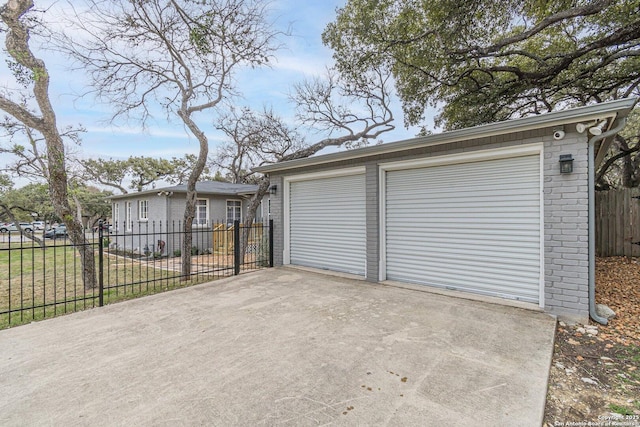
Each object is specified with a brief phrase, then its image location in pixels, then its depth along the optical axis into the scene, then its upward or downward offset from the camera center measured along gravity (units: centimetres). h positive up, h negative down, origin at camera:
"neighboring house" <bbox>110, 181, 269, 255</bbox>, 1217 +34
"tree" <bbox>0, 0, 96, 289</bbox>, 546 +229
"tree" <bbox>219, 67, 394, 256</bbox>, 1084 +425
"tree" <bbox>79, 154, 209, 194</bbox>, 2367 +406
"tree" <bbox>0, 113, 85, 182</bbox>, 690 +194
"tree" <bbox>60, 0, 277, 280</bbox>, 639 +409
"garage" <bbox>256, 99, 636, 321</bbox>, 380 +8
